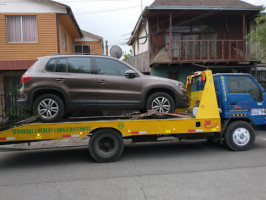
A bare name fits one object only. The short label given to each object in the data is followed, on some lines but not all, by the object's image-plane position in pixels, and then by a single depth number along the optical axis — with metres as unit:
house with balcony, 13.11
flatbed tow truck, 5.46
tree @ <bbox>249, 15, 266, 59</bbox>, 10.22
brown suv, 5.53
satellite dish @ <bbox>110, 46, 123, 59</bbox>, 11.22
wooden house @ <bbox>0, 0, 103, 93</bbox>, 11.99
